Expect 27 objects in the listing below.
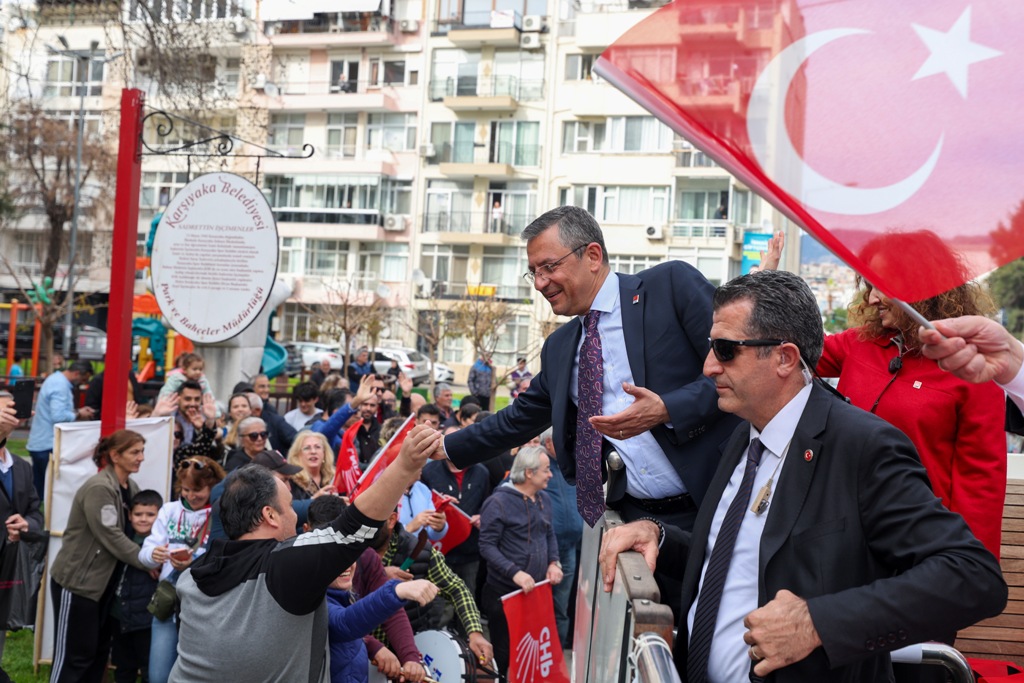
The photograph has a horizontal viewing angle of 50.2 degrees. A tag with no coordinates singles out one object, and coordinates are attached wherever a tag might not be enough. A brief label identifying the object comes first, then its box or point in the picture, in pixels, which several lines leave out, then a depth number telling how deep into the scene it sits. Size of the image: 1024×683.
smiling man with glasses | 3.87
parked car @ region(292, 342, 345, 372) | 43.50
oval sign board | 9.93
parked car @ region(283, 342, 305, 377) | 40.97
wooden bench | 4.66
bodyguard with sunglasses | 2.46
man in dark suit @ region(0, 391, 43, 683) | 6.68
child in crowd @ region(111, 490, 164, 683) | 7.12
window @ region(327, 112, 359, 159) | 52.69
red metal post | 8.50
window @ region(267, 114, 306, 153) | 53.31
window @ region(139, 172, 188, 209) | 53.38
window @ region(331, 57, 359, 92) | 51.59
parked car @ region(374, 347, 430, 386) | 42.03
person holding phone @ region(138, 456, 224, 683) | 6.40
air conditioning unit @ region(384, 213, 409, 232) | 52.19
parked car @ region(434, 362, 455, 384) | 44.34
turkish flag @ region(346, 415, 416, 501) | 5.16
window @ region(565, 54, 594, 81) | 47.97
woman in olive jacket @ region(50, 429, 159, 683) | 7.07
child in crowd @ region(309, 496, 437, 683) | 5.03
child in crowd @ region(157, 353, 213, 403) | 11.18
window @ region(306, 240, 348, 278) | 53.72
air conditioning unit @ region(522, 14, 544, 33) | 48.69
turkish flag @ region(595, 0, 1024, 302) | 2.84
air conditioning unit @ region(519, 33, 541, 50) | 48.78
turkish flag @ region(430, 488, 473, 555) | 8.26
